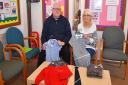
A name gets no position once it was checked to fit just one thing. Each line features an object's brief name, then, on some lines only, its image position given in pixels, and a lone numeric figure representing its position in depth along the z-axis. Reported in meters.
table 2.03
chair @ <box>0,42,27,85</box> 2.16
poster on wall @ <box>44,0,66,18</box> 3.62
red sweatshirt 2.05
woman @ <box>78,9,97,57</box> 3.08
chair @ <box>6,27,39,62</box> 2.87
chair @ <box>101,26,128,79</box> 3.21
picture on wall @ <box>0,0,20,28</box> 3.01
